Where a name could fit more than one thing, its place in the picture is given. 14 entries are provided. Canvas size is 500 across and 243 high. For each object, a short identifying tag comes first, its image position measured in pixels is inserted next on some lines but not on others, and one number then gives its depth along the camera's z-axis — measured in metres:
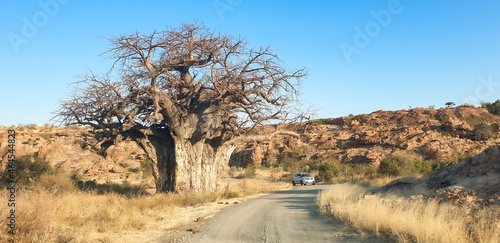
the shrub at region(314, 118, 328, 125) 82.23
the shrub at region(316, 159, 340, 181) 42.00
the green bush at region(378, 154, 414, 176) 32.88
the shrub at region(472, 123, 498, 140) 50.30
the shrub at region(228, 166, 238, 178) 51.73
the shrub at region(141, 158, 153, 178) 41.34
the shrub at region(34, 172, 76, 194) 17.89
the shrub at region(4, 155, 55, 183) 23.03
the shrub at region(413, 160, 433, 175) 32.34
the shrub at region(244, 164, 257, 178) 48.16
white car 36.91
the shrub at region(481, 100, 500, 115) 66.81
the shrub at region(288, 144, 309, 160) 62.41
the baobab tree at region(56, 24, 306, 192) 17.56
